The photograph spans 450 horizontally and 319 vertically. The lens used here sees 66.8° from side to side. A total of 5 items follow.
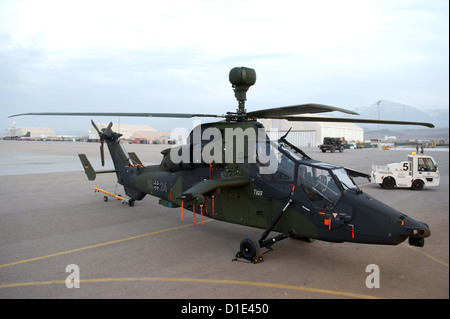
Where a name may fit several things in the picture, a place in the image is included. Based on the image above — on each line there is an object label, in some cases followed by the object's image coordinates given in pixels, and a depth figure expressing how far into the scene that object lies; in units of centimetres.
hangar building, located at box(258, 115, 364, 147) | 7806
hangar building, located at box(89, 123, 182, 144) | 9469
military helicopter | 673
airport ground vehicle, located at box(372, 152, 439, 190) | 1744
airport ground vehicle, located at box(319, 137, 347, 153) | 5059
